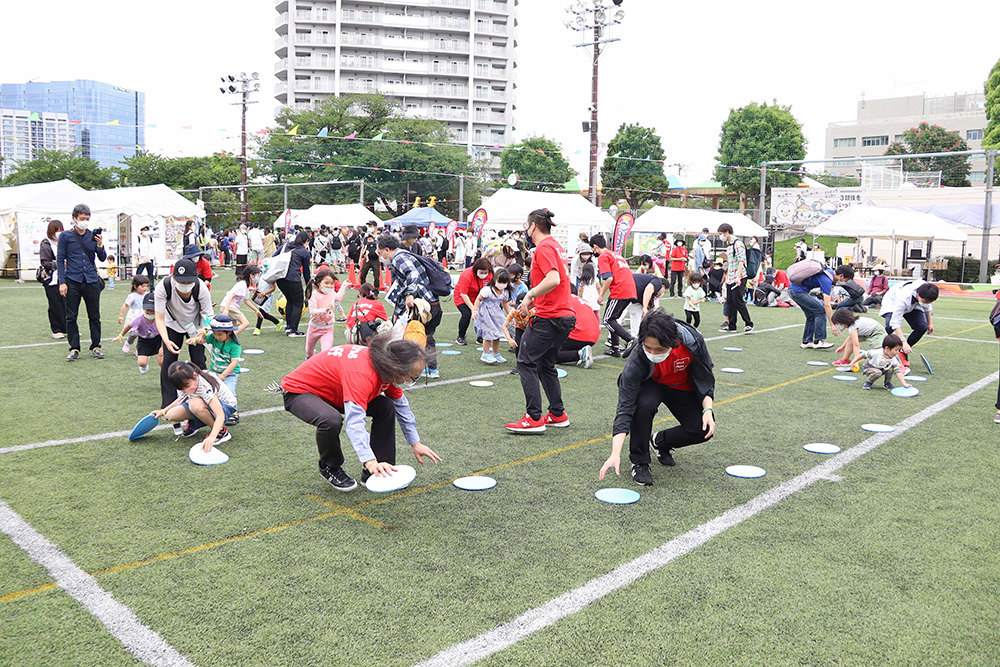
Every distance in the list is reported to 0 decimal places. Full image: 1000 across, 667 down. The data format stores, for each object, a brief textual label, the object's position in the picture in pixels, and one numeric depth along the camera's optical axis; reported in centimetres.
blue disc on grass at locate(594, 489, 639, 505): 477
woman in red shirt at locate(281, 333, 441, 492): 404
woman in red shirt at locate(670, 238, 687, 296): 2062
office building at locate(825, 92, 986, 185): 7969
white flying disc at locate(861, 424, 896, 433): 671
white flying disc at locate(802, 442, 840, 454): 601
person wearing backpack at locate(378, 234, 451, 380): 803
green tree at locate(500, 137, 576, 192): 5609
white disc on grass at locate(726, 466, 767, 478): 536
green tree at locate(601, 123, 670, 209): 5762
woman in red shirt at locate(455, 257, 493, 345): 1039
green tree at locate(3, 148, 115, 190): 4519
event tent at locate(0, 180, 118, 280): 2184
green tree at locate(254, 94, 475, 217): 4659
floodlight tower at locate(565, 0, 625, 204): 2545
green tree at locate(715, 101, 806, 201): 5772
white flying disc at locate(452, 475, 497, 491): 499
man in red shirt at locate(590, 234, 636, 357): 1030
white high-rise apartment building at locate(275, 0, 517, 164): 7344
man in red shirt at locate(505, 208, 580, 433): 627
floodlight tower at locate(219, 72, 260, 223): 3603
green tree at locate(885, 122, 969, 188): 5747
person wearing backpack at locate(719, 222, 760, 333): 1330
